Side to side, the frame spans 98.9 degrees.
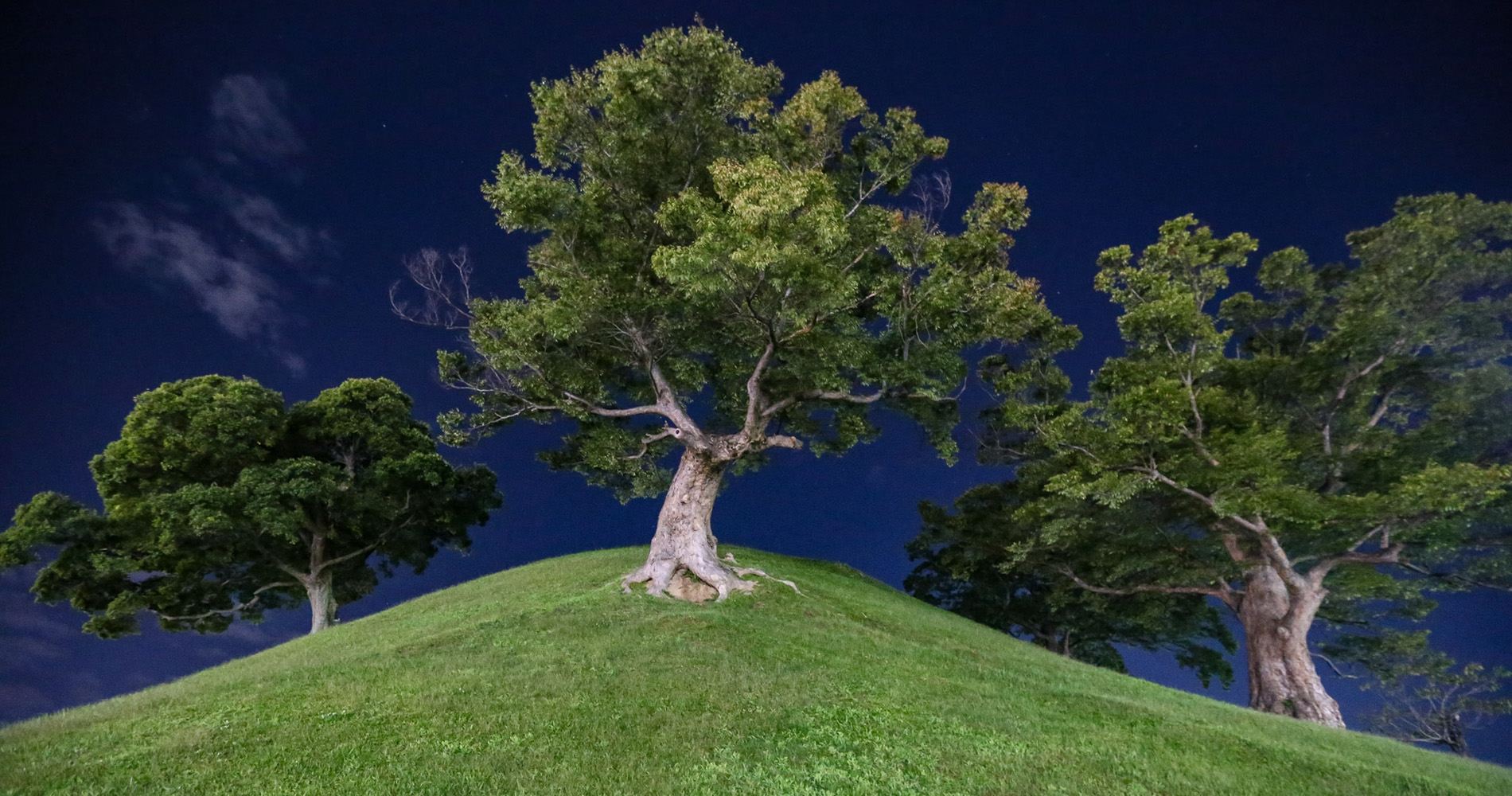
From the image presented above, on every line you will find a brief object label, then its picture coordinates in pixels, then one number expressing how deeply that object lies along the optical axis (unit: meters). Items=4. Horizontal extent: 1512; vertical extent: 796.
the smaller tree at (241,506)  23.95
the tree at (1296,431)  19.28
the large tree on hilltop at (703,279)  17.94
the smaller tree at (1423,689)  22.47
